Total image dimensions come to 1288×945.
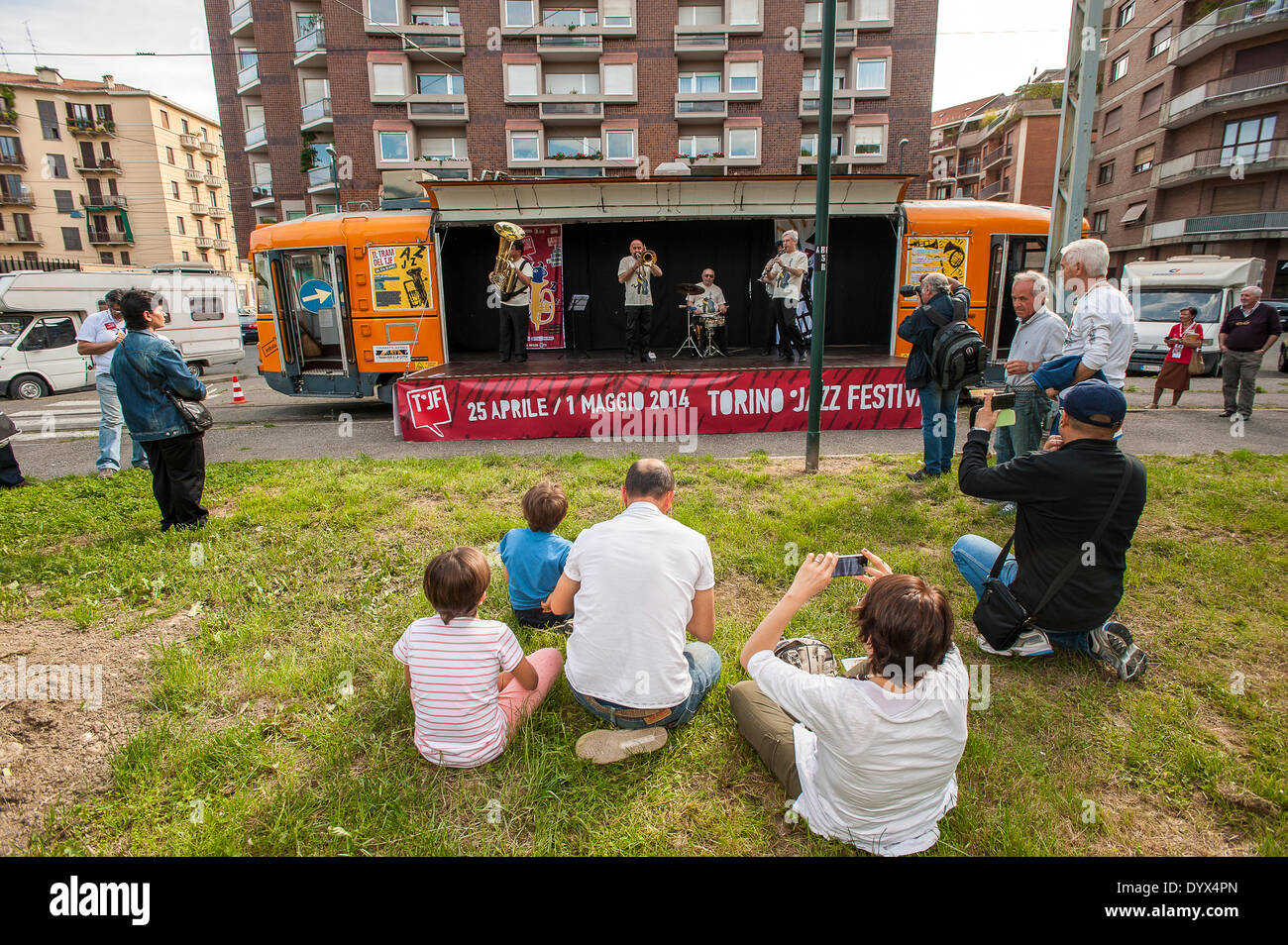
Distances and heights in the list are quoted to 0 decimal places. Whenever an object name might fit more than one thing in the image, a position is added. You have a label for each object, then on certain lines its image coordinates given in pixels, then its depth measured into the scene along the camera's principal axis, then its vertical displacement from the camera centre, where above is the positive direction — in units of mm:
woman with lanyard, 10273 -793
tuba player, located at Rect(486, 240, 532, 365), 11383 +10
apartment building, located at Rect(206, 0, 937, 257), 30547 +10387
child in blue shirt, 3566 -1273
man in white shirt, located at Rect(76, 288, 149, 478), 7219 -596
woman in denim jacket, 5262 -509
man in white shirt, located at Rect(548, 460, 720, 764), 2660 -1223
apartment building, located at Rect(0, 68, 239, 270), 47156 +10835
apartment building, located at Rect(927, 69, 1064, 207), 49625 +13422
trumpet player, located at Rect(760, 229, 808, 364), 10883 +374
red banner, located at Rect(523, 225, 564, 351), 14219 +590
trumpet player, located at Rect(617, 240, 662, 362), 11469 +313
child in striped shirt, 2643 -1396
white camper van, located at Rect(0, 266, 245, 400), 14703 -112
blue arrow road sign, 11539 +366
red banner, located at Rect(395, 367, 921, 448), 9203 -1279
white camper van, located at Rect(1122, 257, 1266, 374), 16375 +185
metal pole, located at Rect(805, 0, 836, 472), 6152 +798
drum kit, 12352 -252
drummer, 12266 +166
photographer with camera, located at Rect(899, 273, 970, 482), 6367 -636
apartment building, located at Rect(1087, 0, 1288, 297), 31766 +8864
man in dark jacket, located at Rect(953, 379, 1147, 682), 3064 -984
